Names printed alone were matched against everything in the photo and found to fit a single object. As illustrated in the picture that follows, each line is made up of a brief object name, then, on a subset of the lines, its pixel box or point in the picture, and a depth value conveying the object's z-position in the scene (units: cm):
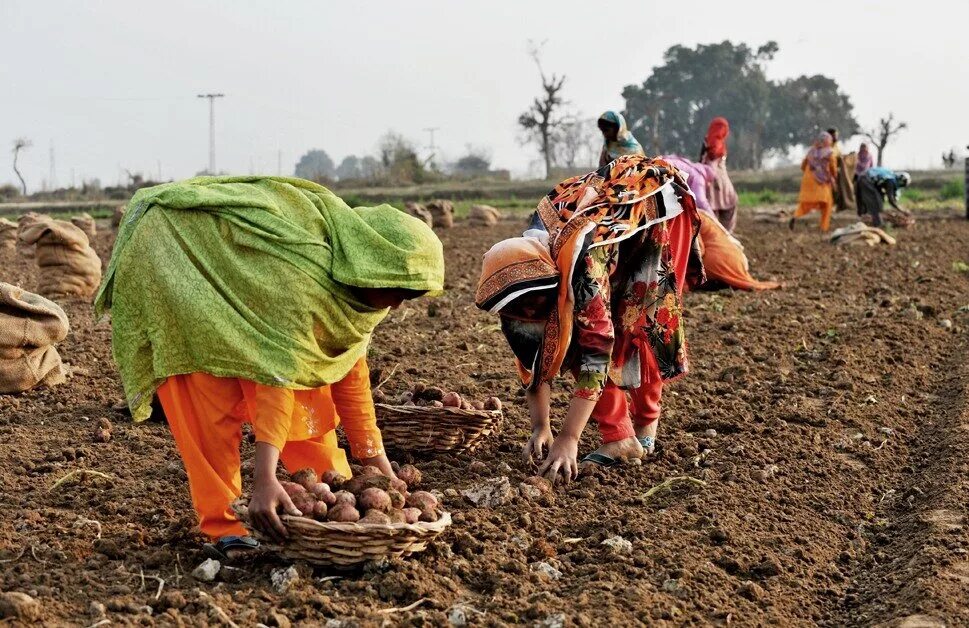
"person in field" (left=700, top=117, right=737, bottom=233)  1130
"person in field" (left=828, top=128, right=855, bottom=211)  1795
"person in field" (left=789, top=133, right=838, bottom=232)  1608
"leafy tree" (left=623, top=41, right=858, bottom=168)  5469
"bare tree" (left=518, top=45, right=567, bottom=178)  3984
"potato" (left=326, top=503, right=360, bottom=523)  311
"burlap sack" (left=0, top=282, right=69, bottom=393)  534
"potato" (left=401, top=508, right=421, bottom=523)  319
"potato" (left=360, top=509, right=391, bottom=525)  310
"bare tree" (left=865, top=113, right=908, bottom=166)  4097
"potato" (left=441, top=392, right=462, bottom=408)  452
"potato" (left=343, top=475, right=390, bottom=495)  333
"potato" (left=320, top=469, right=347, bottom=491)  343
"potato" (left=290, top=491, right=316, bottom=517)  314
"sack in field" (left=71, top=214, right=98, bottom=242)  1578
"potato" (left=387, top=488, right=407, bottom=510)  326
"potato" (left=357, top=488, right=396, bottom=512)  317
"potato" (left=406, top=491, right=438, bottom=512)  329
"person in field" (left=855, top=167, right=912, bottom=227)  1609
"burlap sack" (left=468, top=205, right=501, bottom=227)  1905
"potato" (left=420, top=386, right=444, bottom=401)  460
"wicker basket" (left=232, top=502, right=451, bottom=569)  305
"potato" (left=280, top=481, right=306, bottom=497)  317
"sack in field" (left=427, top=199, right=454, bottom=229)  1781
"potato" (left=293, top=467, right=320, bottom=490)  336
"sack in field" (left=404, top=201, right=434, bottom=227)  1592
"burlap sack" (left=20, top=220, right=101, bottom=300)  890
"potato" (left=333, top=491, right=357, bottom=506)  317
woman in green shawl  319
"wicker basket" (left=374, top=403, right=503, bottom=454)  446
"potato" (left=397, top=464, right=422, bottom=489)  384
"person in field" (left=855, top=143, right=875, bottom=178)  1662
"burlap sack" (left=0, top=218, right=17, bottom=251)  1334
